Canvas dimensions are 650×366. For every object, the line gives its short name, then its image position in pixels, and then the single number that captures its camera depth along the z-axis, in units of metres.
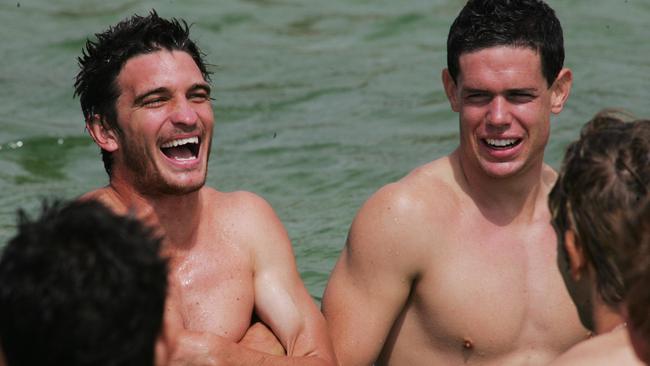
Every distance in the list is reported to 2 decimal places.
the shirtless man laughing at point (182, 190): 10.55
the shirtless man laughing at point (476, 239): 10.63
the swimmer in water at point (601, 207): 7.34
